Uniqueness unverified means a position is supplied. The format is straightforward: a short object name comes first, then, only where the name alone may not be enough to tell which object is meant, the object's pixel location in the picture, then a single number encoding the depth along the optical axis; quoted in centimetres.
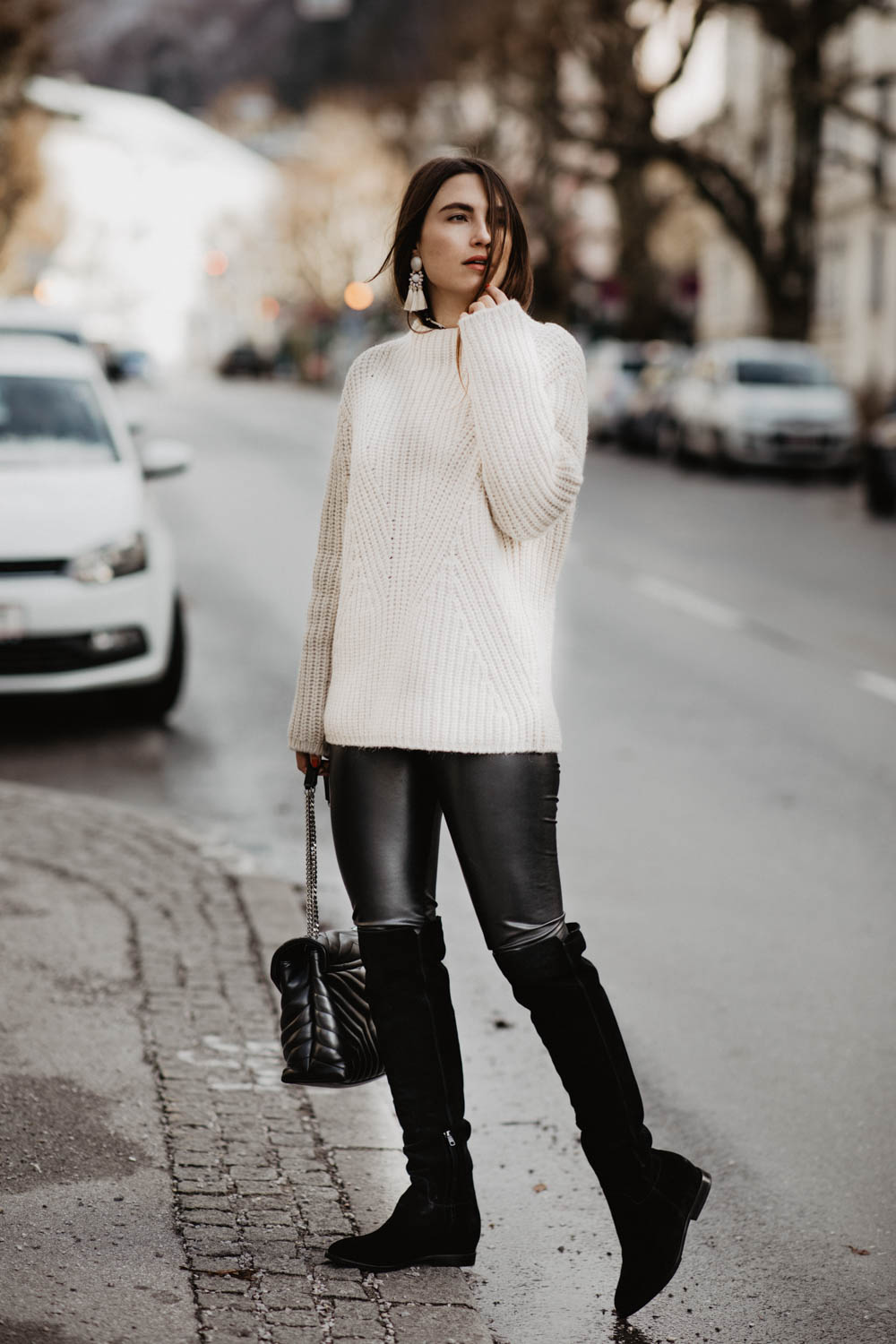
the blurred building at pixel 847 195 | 4306
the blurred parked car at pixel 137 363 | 6251
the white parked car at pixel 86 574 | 916
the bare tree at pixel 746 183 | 3616
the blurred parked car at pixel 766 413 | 2825
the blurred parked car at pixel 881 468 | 2180
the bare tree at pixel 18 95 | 3722
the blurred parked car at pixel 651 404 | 3291
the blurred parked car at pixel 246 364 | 8444
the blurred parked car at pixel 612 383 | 3700
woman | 339
